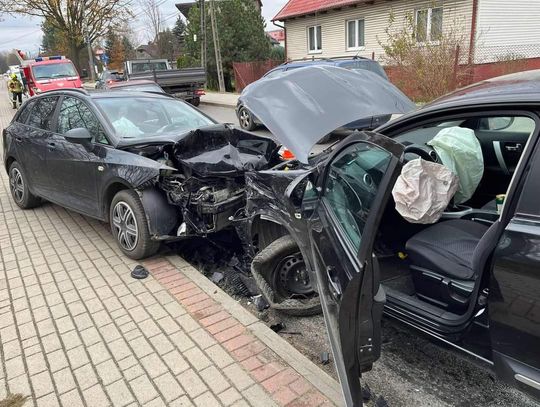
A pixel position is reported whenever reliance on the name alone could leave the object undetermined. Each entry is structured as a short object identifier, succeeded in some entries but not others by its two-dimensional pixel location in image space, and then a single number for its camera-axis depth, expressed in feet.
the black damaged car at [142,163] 13.62
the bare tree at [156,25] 157.50
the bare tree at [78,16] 124.16
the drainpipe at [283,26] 83.88
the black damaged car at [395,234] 6.60
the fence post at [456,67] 41.88
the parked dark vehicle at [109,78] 66.85
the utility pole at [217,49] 79.46
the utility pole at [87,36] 123.85
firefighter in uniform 76.08
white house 53.36
